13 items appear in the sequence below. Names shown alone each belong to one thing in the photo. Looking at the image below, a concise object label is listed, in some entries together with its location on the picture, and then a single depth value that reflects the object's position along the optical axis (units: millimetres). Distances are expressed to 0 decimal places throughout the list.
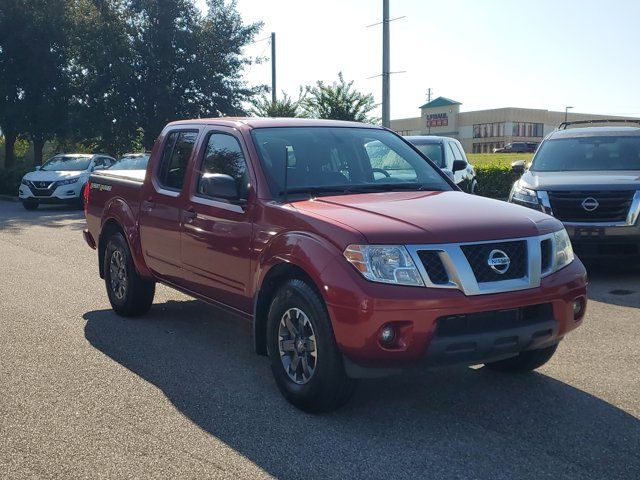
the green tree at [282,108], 28719
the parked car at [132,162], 19578
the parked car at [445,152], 13953
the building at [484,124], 85125
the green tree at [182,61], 30719
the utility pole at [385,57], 19406
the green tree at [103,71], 29938
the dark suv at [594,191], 8789
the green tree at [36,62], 31672
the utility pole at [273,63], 33562
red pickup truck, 4164
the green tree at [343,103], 24781
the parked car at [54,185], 21609
